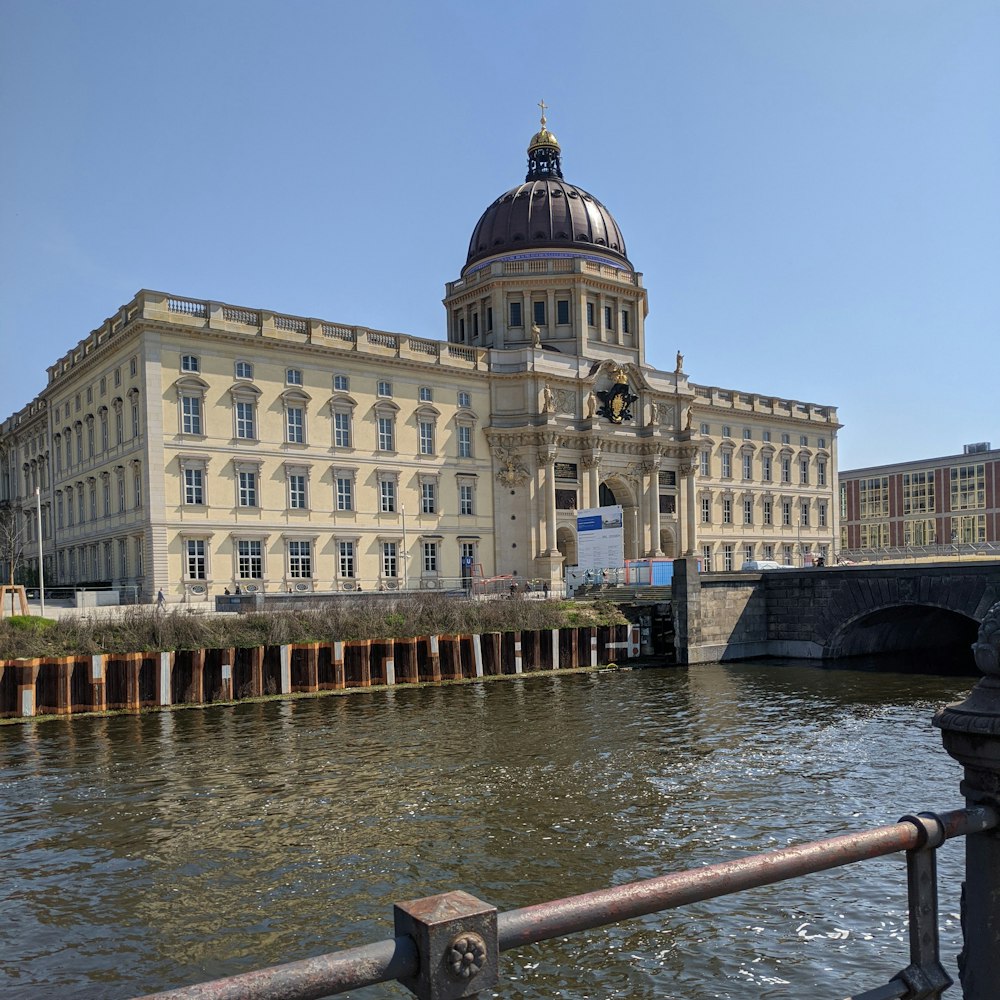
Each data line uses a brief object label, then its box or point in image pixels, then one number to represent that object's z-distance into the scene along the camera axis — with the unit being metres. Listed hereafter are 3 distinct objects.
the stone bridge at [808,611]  41.69
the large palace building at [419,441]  56.91
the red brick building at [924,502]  105.56
